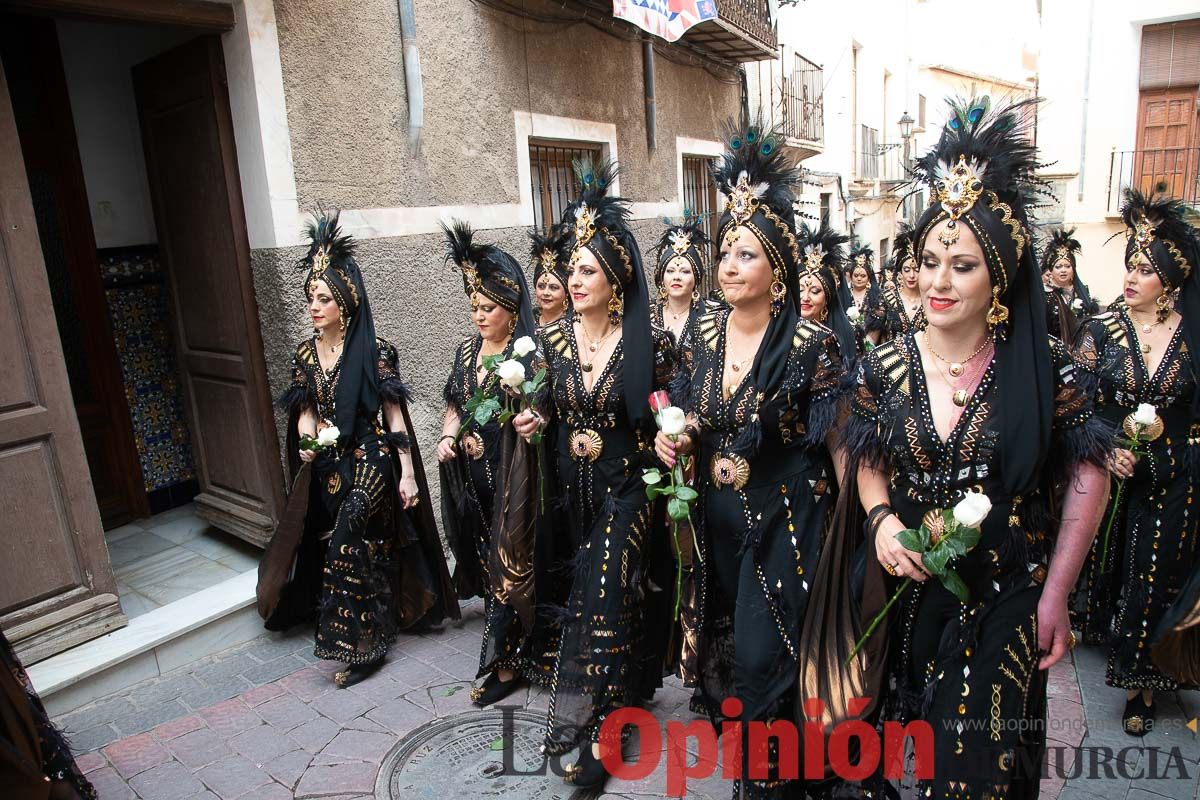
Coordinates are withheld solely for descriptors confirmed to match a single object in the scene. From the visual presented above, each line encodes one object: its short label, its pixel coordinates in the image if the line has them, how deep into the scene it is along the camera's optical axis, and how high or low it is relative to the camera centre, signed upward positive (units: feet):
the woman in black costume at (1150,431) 12.08 -3.63
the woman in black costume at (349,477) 13.98 -4.24
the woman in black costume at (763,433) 9.77 -2.67
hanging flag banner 23.61 +6.61
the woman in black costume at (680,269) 17.61 -1.00
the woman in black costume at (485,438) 13.58 -3.61
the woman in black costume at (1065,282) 22.63 -2.46
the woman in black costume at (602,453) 11.25 -3.33
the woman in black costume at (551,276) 14.32 -0.81
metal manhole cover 11.18 -7.78
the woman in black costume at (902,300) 19.99 -2.36
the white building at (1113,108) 41.42 +4.83
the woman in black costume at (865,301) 21.71 -2.69
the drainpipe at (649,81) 29.04 +5.33
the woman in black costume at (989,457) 7.73 -2.48
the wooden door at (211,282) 16.65 -0.63
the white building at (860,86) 48.14 +9.36
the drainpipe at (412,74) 18.95 +4.03
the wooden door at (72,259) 17.84 +0.09
